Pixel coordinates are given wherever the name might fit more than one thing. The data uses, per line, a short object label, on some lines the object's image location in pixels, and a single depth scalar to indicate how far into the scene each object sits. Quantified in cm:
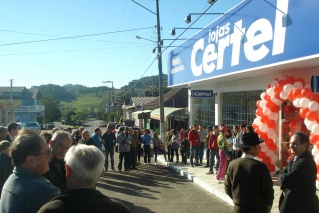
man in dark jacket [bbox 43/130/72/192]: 346
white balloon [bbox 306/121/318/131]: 657
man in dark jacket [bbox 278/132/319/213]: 360
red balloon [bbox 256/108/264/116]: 867
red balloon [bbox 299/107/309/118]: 686
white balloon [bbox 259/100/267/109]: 856
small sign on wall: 1267
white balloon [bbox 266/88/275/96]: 831
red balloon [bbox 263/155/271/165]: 858
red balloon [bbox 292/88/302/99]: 729
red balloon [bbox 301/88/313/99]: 701
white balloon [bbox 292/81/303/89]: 758
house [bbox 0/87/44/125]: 5916
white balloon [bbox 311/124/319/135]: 642
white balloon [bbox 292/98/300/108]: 717
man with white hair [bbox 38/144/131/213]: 172
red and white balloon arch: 769
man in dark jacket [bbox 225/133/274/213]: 346
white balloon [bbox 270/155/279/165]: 863
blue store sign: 662
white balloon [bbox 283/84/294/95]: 772
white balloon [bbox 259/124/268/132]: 857
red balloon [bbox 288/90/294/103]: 758
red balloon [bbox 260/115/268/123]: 860
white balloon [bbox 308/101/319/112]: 664
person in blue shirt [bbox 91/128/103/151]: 1005
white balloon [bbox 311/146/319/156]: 638
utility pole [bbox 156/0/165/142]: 1735
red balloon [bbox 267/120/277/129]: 859
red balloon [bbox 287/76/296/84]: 787
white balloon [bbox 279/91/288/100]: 783
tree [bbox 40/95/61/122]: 6565
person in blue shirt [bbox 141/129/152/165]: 1313
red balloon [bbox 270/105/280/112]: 846
